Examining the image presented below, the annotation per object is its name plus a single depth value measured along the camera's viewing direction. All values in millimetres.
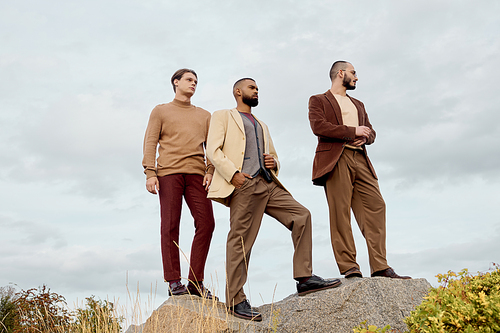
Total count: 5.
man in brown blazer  5727
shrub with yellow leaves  3262
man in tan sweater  5637
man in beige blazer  5098
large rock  4930
